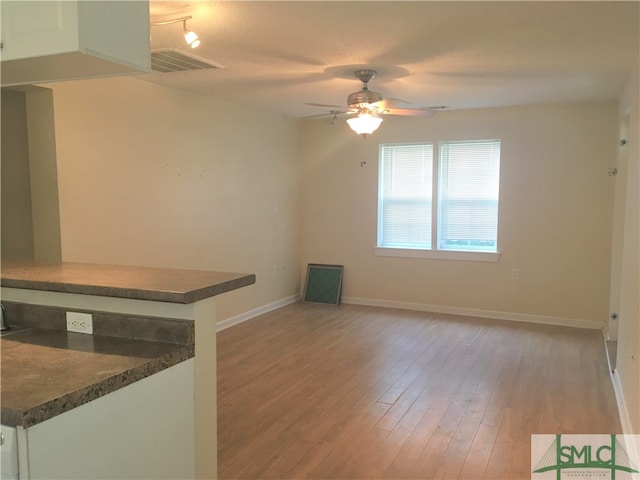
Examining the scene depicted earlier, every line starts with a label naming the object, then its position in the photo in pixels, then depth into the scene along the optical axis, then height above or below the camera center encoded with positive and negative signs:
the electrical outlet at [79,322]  1.82 -0.45
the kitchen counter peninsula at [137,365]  1.42 -0.55
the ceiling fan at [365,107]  3.84 +0.69
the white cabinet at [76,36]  1.43 +0.47
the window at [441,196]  5.77 +0.02
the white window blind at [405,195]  6.06 +0.03
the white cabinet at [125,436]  1.28 -0.68
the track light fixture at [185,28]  2.71 +0.93
